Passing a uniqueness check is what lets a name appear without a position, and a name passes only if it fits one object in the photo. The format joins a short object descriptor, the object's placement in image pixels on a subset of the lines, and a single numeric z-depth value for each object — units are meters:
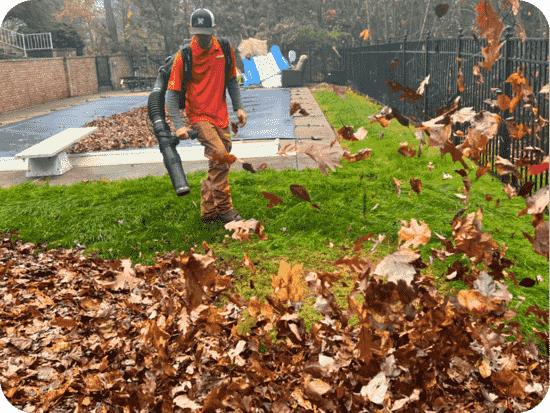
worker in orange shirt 4.45
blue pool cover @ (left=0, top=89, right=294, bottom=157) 10.28
